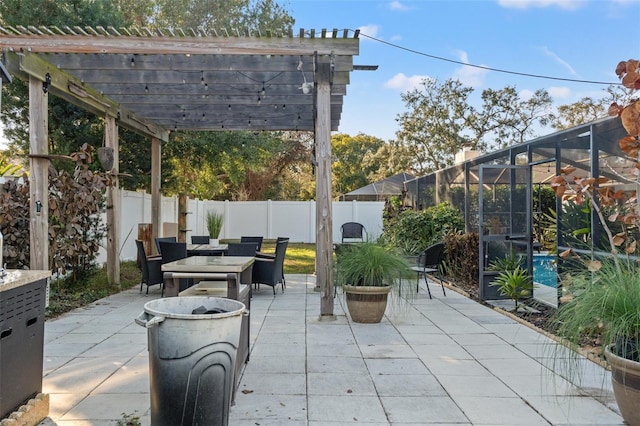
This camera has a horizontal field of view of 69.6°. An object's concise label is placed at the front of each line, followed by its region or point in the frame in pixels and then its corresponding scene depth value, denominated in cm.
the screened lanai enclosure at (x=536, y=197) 431
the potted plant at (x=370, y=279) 480
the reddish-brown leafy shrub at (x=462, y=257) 728
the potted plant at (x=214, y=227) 805
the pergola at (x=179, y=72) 493
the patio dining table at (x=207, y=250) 678
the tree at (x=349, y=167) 2720
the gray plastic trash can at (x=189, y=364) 196
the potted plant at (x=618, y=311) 232
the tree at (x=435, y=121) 2136
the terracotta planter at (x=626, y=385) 228
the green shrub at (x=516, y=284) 561
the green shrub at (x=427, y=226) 841
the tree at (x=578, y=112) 2130
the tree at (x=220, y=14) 1230
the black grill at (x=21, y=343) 217
